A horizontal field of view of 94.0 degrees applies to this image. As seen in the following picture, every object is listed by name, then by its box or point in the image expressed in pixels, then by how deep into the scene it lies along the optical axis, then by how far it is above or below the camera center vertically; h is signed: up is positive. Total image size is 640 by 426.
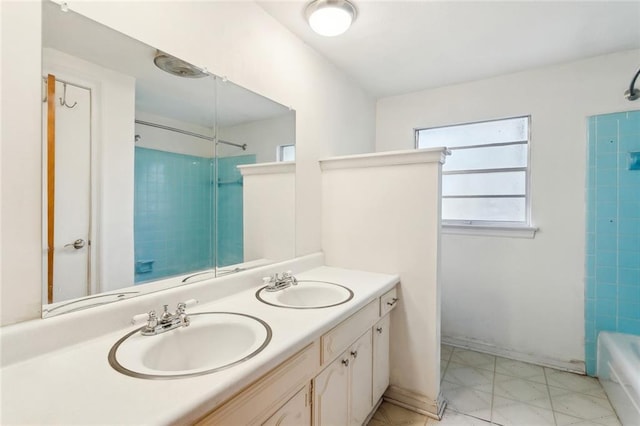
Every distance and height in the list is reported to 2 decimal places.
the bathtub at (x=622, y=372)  1.55 -0.92
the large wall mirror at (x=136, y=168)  0.93 +0.17
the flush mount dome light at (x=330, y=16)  1.53 +1.02
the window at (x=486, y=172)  2.43 +0.35
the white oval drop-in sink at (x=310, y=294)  1.47 -0.43
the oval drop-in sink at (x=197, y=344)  0.86 -0.43
